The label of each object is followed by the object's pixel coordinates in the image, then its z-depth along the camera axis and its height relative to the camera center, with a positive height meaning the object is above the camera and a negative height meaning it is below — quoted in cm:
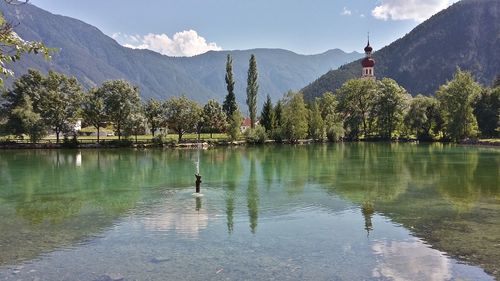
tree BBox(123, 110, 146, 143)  8962 +181
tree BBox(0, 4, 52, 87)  648 +128
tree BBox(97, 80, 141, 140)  8919 +622
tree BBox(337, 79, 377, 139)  11406 +631
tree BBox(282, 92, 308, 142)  10131 +246
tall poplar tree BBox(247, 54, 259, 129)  11100 +1005
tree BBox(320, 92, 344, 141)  10831 +319
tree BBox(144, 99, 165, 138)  10031 +412
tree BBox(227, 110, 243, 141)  9906 +118
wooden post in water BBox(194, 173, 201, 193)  3064 -336
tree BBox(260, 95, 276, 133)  10808 +337
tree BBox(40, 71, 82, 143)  8694 +608
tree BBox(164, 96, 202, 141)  9844 +386
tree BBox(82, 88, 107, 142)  8994 +504
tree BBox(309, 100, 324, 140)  10744 +160
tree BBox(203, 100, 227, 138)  11019 +358
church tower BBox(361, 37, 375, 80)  17025 +2390
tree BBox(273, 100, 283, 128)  10819 +418
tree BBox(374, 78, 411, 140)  10975 +575
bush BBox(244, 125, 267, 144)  9969 -80
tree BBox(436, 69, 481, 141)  9225 +476
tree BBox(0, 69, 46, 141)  8362 +540
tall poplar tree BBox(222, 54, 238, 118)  11331 +956
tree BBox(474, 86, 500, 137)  9631 +377
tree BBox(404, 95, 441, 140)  10502 +303
